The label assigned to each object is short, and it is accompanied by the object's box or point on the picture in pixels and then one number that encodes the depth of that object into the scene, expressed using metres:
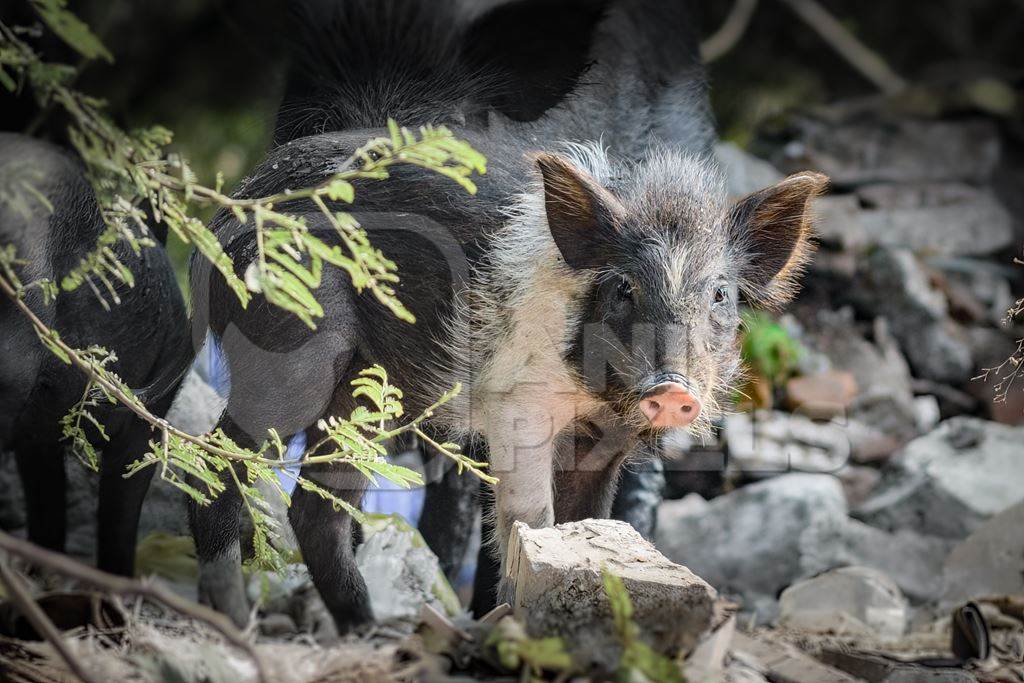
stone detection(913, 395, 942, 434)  10.24
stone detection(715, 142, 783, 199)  10.91
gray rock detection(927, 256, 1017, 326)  11.85
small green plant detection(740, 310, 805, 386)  10.09
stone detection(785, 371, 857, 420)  10.12
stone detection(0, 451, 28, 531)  7.28
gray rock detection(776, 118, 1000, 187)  12.59
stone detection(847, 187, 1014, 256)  12.08
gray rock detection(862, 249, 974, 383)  11.10
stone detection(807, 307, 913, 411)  10.76
